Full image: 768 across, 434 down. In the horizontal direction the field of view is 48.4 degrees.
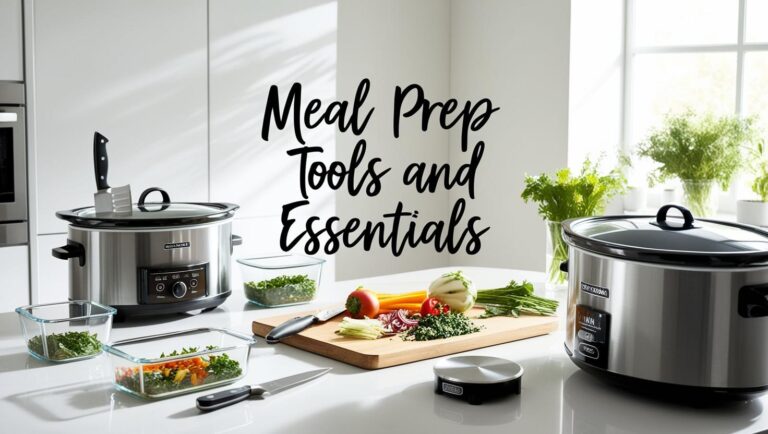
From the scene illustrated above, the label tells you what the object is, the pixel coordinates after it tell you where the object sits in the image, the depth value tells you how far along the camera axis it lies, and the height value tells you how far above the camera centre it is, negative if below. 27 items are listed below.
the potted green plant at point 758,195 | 3.80 -0.10
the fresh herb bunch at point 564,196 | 2.28 -0.07
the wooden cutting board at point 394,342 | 1.63 -0.35
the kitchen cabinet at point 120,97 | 3.10 +0.26
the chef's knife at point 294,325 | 1.75 -0.33
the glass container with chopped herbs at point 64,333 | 1.61 -0.32
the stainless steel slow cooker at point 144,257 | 1.83 -0.20
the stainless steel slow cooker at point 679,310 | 1.34 -0.22
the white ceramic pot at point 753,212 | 3.79 -0.18
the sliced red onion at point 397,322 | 1.80 -0.33
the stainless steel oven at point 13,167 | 3.01 -0.01
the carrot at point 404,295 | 1.98 -0.29
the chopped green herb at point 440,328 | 1.74 -0.33
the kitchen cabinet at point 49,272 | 3.10 -0.40
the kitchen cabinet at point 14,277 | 3.04 -0.41
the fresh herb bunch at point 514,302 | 1.97 -0.31
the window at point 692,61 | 4.20 +0.58
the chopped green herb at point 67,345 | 1.62 -0.35
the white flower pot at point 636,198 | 4.52 -0.14
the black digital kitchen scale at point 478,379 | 1.42 -0.35
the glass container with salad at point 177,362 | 1.40 -0.33
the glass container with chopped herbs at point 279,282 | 2.08 -0.28
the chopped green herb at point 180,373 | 1.40 -0.35
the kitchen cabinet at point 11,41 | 2.98 +0.43
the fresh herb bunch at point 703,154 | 3.82 +0.08
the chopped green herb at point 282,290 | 2.07 -0.30
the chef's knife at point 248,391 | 1.37 -0.38
